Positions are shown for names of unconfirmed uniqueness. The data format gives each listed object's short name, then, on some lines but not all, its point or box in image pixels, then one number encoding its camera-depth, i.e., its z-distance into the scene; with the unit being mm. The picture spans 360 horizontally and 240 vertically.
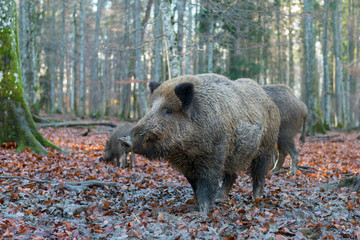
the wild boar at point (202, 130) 4789
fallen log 17264
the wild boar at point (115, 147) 9625
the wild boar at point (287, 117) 8859
